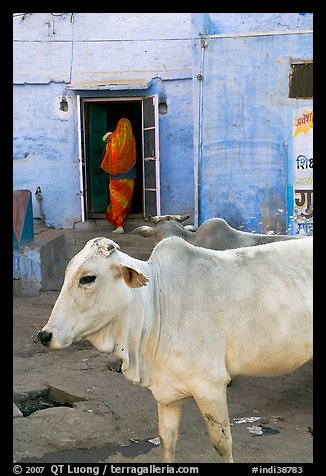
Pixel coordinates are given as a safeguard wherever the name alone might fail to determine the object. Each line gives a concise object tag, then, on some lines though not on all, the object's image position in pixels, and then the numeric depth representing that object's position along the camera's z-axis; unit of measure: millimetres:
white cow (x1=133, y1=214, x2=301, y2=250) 4516
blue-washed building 7375
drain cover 4430
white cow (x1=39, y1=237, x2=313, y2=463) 2697
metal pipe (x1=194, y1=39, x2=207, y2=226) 7575
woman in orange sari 9211
